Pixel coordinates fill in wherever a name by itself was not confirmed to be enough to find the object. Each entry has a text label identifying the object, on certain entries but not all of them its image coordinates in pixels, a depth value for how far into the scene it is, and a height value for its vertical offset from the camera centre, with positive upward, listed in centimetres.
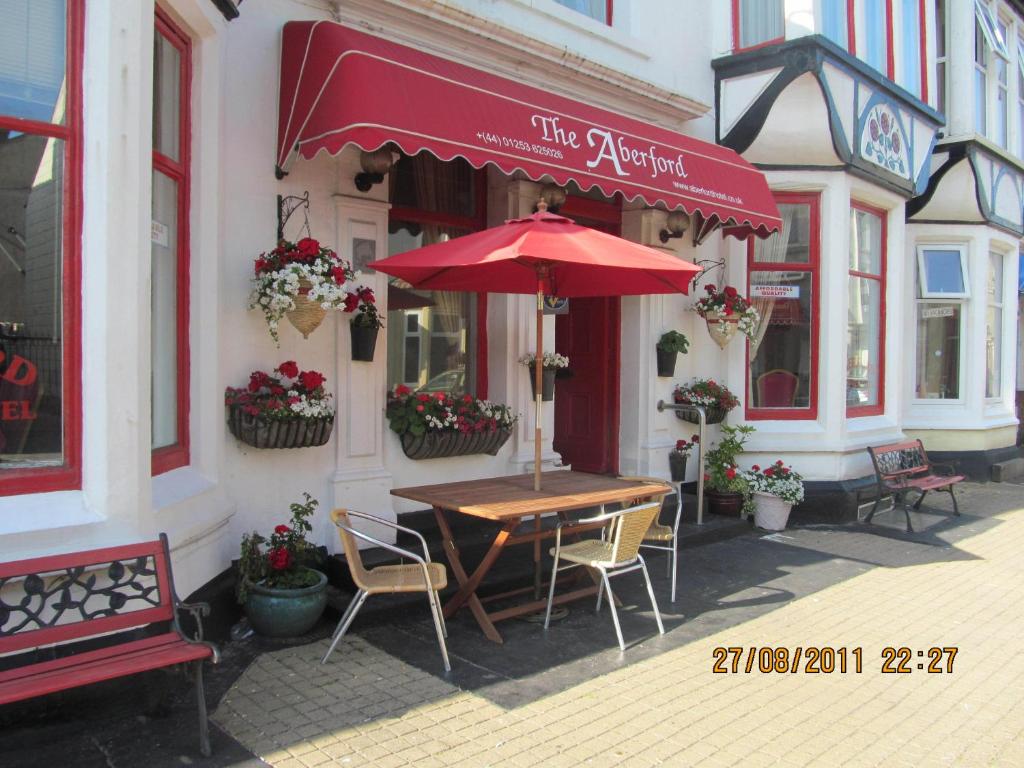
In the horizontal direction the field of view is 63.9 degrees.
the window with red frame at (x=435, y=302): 620 +55
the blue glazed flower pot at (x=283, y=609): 453 -131
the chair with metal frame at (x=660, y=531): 544 -107
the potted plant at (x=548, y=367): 654 +5
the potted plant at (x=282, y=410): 479 -22
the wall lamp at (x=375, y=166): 532 +136
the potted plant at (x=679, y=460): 776 -81
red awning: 468 +162
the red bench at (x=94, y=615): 315 -102
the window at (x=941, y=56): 1088 +424
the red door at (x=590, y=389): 790 -15
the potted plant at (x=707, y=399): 781 -24
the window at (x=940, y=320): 1084 +74
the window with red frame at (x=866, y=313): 900 +68
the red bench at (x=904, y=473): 816 -101
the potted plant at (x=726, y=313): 771 +57
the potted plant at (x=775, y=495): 768 -113
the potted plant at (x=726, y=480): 770 -101
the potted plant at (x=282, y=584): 454 -120
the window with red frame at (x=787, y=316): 841 +60
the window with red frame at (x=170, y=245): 436 +70
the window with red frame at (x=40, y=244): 349 +55
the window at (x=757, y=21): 842 +362
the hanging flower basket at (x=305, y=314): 483 +35
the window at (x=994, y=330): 1164 +65
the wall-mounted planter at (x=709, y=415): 783 -40
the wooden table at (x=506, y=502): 464 -75
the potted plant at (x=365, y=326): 542 +31
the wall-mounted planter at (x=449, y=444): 575 -51
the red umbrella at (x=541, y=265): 450 +66
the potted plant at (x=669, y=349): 761 +23
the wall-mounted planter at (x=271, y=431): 479 -34
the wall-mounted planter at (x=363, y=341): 545 +21
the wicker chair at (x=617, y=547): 459 -102
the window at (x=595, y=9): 737 +333
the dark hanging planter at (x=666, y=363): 765 +10
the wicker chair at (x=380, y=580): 419 -110
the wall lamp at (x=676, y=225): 755 +138
